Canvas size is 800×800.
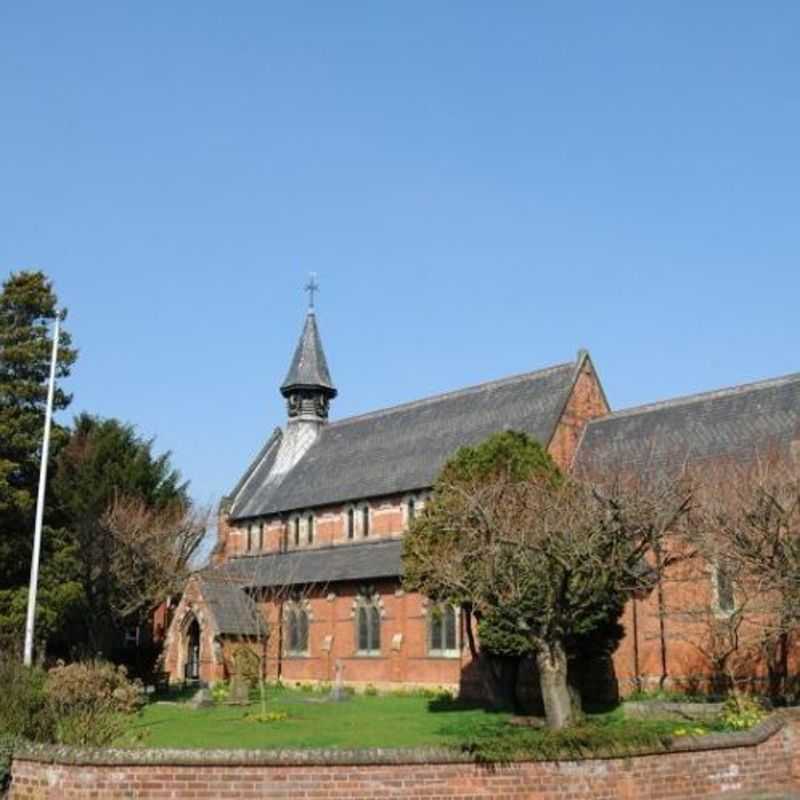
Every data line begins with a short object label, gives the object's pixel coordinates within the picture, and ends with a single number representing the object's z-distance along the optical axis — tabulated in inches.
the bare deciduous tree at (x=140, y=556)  1568.7
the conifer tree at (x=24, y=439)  1192.8
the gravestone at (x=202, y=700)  1296.8
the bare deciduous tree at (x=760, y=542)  884.6
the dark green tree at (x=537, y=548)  824.9
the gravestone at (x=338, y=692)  1344.7
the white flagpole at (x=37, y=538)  1017.5
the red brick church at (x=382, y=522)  1311.5
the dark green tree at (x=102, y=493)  1550.2
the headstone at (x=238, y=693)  1312.3
